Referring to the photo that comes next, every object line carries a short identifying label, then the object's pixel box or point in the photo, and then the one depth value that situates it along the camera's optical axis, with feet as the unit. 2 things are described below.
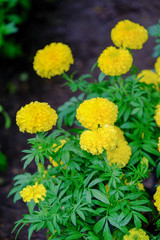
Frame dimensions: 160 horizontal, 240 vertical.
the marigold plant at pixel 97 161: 4.19
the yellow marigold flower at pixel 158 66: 4.57
